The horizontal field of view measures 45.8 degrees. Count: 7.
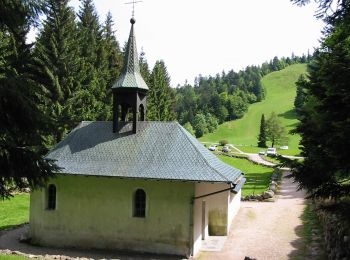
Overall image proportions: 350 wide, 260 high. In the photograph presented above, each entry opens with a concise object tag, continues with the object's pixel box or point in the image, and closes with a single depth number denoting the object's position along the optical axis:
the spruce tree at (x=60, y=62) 37.19
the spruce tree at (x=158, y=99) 58.61
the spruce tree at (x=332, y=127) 7.39
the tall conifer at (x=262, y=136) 95.46
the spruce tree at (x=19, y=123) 8.08
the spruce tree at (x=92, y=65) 42.53
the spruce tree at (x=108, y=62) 45.65
